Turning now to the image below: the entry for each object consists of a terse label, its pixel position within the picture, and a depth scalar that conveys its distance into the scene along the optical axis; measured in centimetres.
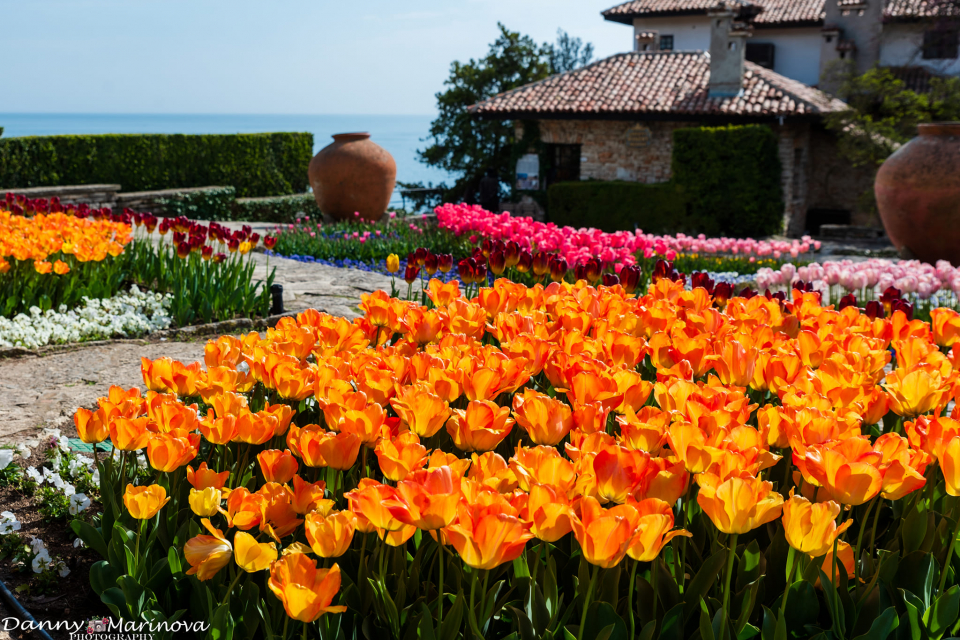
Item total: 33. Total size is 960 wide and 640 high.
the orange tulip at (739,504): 151
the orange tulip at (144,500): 180
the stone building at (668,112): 2064
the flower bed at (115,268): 616
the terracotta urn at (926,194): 1134
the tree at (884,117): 2108
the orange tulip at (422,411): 194
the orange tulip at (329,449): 181
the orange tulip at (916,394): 214
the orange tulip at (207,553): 163
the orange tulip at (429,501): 144
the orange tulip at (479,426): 186
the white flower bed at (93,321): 562
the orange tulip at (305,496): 171
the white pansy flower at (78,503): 284
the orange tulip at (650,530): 143
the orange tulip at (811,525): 151
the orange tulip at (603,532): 139
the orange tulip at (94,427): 209
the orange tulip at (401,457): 166
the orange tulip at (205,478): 185
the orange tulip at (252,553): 156
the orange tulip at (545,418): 193
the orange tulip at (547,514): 145
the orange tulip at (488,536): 138
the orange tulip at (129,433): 198
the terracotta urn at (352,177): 1505
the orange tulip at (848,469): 157
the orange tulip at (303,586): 142
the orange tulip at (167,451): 190
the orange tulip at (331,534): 153
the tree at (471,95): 2583
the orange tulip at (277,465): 183
